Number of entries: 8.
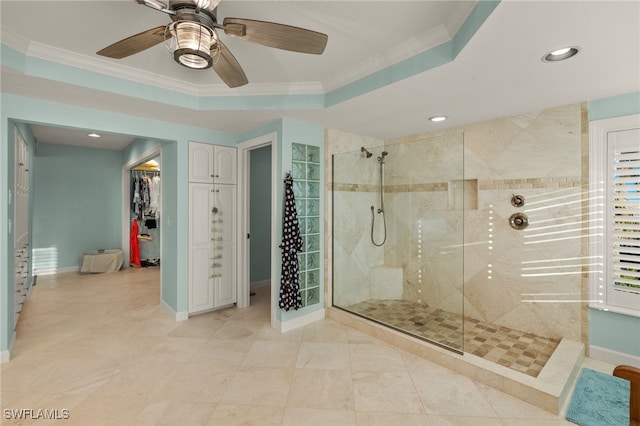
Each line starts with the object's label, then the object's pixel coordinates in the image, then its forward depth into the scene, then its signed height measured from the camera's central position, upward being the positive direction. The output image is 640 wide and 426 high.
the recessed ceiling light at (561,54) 1.77 +0.96
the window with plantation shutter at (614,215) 2.45 -0.02
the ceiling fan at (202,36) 1.42 +0.87
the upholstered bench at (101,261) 5.77 -0.96
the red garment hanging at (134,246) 6.39 -0.73
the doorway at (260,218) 5.12 -0.10
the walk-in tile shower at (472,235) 2.78 -0.25
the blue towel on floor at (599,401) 1.90 -1.28
